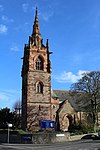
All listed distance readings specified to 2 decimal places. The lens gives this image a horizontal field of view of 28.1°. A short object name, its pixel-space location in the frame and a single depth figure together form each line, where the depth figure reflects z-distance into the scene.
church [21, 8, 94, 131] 41.41
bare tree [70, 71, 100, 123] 40.31
